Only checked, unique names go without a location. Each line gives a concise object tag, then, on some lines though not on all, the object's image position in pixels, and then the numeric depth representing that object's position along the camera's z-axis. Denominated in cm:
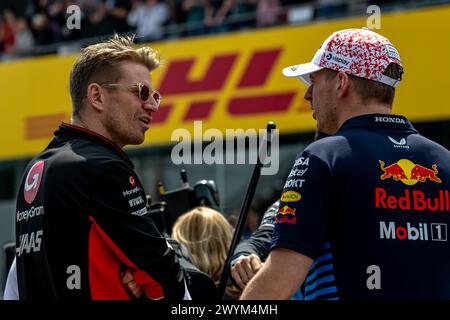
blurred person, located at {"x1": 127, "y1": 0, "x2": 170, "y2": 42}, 2766
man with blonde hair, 656
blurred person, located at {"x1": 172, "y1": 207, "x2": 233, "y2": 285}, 941
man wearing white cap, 600
